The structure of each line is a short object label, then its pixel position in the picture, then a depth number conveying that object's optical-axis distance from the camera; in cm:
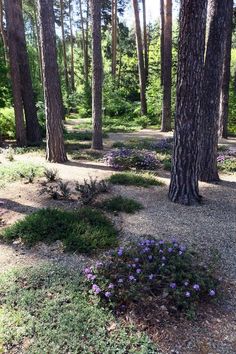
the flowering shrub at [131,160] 844
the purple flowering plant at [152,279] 308
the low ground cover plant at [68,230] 425
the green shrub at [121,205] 552
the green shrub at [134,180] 696
